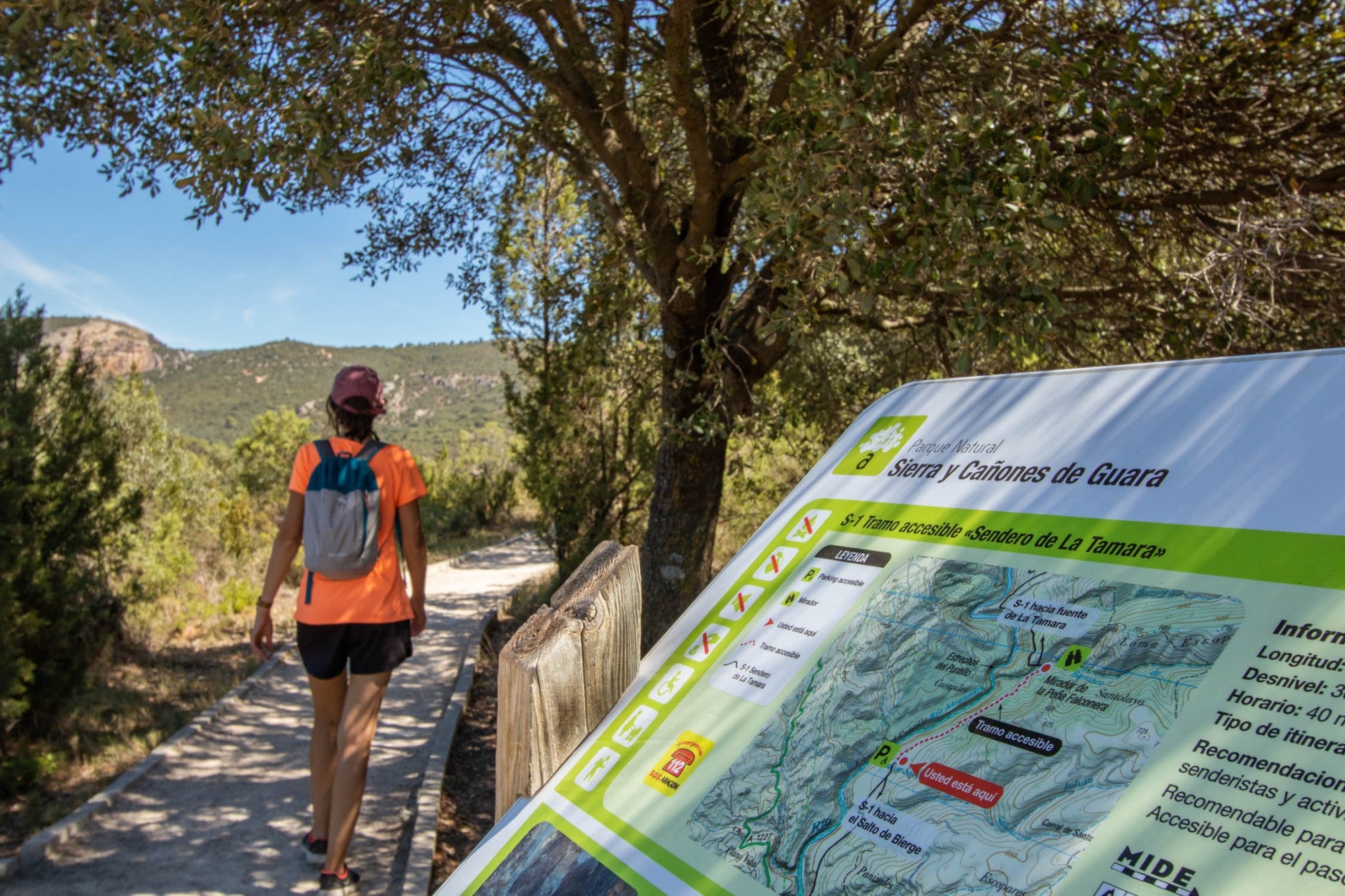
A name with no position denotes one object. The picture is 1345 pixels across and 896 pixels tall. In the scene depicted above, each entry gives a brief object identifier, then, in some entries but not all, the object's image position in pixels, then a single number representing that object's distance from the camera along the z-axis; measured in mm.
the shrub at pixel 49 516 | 6062
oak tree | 3645
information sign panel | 1008
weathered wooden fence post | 1751
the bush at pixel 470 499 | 22062
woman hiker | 3812
